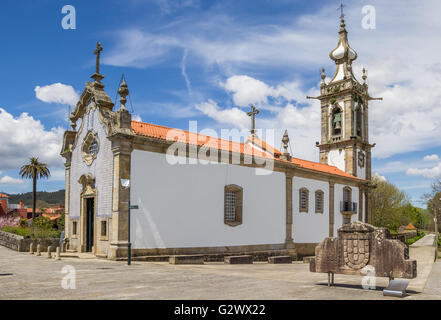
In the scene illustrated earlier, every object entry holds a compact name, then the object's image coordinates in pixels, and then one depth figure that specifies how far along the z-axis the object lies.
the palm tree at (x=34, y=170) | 51.00
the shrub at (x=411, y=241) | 43.06
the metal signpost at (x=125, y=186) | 16.48
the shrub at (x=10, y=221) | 42.94
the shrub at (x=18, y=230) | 28.33
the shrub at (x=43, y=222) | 36.81
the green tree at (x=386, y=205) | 54.62
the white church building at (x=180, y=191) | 19.86
